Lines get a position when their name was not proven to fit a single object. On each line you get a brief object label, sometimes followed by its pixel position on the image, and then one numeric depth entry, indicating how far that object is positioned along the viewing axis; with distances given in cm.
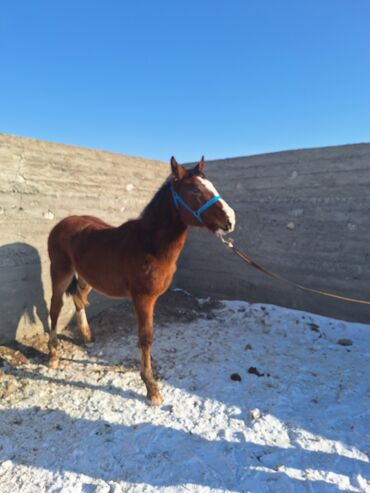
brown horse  283
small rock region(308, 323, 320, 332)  500
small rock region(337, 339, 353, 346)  460
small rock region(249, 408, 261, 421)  299
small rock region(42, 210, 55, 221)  459
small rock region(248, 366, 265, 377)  378
